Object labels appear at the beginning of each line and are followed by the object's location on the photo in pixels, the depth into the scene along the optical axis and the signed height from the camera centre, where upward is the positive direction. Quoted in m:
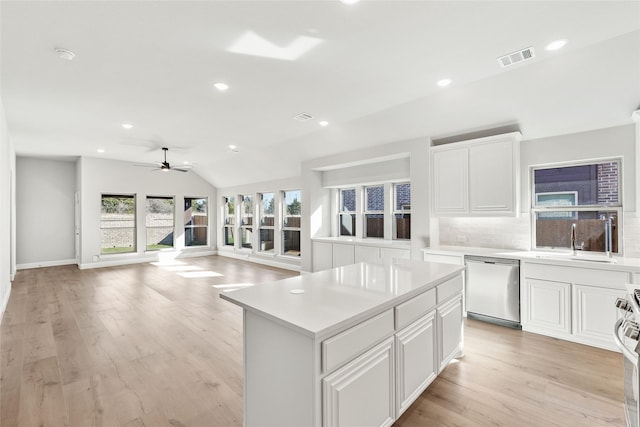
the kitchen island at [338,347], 1.38 -0.73
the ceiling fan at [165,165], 6.52 +1.14
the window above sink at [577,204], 3.50 +0.11
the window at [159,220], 9.09 -0.11
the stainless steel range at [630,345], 1.34 -0.64
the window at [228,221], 10.09 -0.17
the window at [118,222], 8.24 -0.14
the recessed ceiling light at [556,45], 2.53 +1.47
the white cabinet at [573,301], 2.97 -0.96
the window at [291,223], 7.93 -0.21
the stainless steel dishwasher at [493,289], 3.57 -0.96
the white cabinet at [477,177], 3.73 +0.51
